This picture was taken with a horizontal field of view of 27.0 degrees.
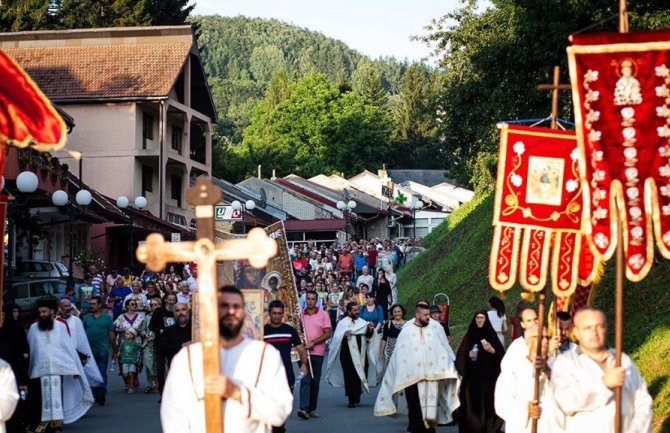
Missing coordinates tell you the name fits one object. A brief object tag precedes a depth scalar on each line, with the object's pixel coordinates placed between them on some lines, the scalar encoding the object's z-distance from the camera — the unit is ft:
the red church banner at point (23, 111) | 26.53
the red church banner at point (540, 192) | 43.24
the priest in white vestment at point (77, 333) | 62.28
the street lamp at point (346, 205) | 200.95
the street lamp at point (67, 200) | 95.50
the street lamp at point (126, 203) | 126.52
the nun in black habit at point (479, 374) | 55.36
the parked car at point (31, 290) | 96.94
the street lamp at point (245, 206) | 132.66
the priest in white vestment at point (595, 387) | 29.12
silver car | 114.32
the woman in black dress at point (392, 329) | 67.82
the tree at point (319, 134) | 348.59
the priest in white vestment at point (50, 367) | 56.65
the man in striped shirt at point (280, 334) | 56.65
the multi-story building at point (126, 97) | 174.91
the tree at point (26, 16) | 209.97
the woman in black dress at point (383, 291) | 106.01
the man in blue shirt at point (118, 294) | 92.69
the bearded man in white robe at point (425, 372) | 58.23
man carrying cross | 24.30
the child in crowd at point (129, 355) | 74.23
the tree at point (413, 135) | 452.35
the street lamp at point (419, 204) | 339.40
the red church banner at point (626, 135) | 31.58
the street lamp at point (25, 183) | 79.92
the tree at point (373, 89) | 466.29
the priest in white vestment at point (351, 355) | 70.33
